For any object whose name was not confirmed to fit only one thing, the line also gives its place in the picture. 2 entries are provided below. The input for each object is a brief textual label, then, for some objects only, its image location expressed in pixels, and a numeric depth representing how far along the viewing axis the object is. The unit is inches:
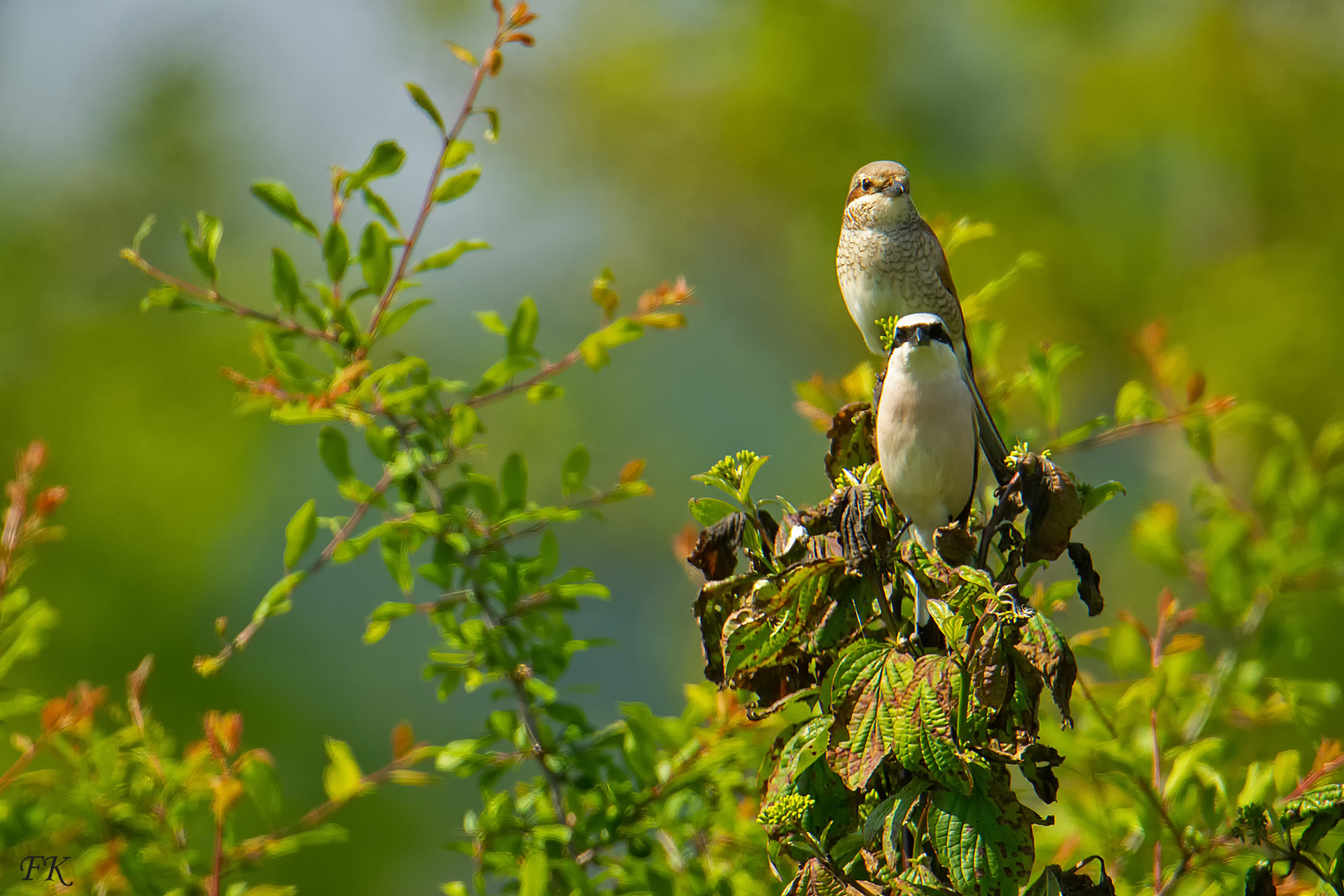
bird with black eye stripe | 399.8
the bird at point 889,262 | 406.1
